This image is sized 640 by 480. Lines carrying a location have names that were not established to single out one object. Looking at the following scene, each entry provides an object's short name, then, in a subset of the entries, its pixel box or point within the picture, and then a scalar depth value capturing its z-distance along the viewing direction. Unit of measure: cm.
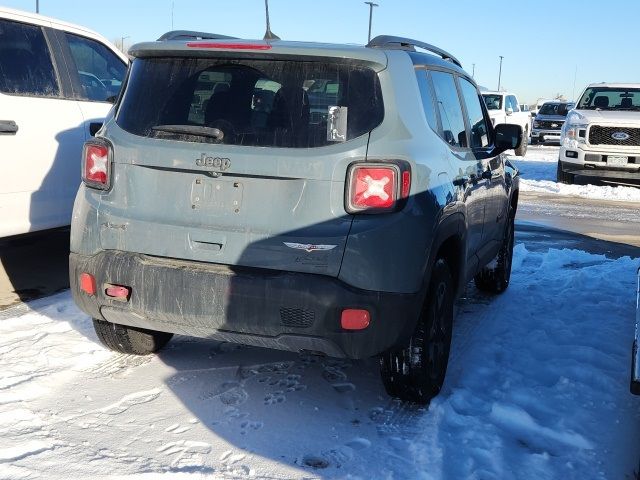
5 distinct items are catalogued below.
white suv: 502
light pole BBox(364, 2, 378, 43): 5138
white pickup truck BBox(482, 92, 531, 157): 2242
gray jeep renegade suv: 315
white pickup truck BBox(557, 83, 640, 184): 1336
